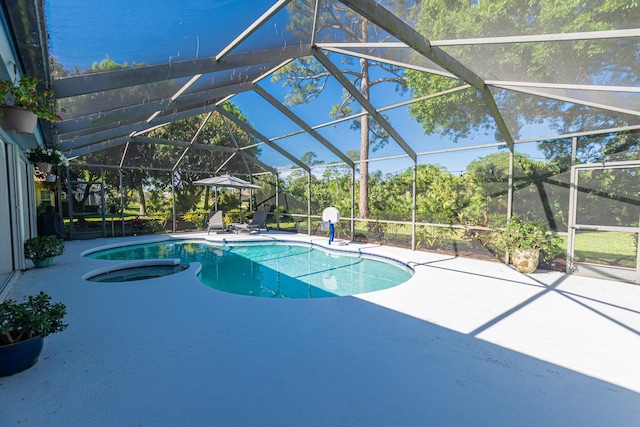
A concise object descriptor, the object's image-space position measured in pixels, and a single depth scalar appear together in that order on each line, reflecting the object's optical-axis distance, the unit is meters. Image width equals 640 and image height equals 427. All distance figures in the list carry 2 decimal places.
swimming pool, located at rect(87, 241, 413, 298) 5.95
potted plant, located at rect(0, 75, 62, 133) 2.56
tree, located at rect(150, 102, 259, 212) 11.48
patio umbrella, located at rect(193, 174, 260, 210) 11.01
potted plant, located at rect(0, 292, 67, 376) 2.27
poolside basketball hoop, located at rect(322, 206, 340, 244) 9.68
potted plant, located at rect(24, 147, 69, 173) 5.91
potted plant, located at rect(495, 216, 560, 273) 5.79
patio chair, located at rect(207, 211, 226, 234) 12.33
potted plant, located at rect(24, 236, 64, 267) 5.85
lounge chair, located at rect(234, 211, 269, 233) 12.11
